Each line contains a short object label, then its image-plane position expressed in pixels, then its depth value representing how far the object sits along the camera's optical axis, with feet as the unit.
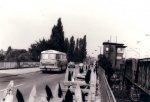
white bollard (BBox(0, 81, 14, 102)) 13.20
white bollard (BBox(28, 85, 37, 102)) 15.08
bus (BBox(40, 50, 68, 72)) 138.41
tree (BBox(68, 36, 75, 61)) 402.76
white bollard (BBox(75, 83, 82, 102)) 16.82
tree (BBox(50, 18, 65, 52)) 280.57
